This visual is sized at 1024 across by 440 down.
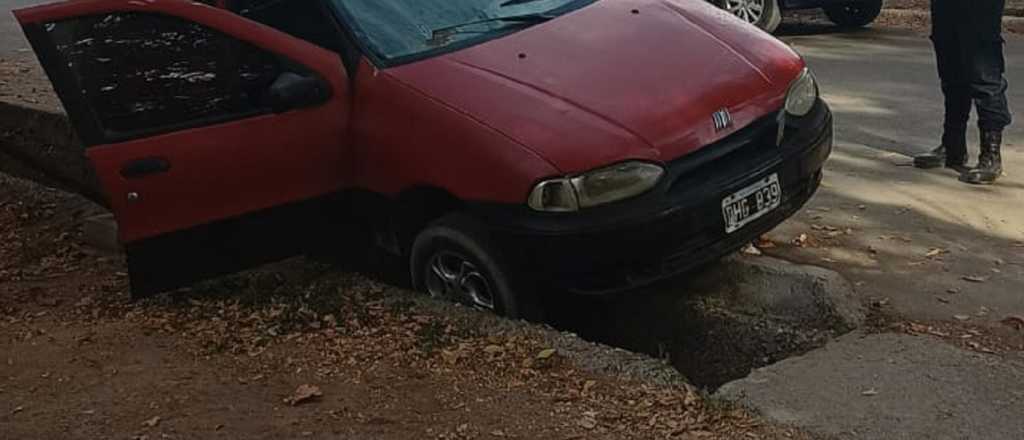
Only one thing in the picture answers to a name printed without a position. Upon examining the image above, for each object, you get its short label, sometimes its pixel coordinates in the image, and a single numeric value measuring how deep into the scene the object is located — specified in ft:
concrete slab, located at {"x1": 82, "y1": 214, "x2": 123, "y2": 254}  21.16
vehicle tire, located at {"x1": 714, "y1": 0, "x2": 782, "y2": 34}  38.22
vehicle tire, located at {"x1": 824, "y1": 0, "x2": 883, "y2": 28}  40.15
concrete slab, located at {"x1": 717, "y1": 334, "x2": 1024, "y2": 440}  12.15
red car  14.44
